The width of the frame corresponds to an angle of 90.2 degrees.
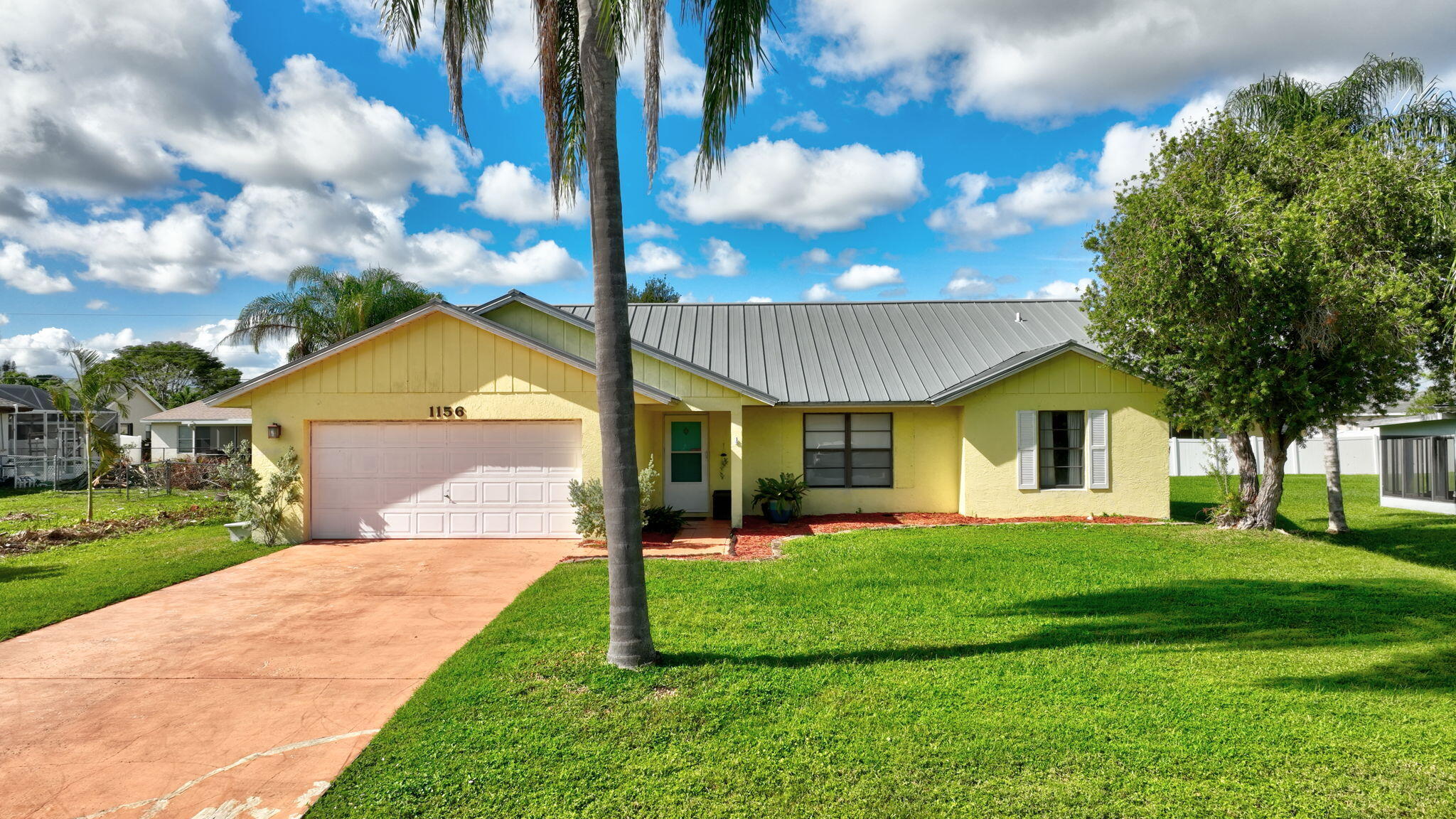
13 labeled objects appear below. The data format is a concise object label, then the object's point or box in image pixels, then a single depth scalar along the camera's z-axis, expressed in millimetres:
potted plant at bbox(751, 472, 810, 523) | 14648
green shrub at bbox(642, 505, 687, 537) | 13859
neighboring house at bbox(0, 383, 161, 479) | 25750
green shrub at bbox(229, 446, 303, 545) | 12312
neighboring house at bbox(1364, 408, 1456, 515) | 17594
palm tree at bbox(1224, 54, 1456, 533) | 12773
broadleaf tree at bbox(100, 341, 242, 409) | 47719
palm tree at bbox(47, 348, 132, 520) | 15617
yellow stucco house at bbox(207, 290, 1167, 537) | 12703
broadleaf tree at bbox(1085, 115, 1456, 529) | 11055
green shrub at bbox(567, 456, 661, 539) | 12094
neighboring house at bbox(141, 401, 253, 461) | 31797
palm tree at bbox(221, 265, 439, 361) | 23000
